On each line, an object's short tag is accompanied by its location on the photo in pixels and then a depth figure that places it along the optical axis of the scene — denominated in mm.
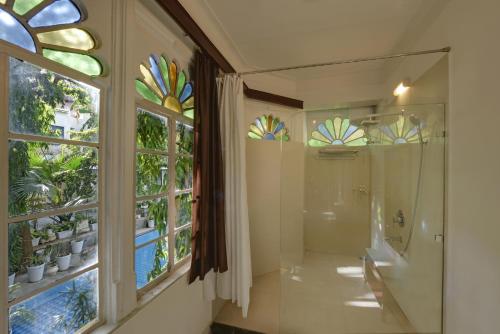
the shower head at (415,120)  1756
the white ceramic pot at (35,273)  731
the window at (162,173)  1221
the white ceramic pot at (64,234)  819
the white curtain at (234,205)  1680
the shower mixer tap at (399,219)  1982
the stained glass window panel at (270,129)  2721
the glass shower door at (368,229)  1616
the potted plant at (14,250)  681
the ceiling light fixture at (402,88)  1949
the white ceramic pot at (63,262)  820
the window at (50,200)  690
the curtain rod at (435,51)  1370
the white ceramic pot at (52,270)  786
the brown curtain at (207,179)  1481
